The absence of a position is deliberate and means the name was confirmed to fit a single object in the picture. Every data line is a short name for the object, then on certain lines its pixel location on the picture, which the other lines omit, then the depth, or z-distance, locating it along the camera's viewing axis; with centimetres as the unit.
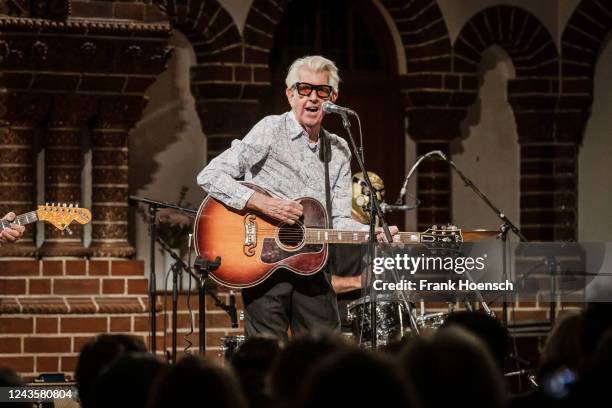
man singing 962
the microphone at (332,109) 952
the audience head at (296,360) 521
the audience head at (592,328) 607
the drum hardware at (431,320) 1247
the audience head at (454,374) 496
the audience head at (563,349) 615
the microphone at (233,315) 1241
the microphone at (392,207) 1241
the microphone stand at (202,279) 974
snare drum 1214
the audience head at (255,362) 627
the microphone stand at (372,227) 950
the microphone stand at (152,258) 1147
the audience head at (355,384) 450
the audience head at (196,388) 496
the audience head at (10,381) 587
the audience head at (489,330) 700
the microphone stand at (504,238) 1042
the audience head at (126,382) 550
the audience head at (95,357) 641
